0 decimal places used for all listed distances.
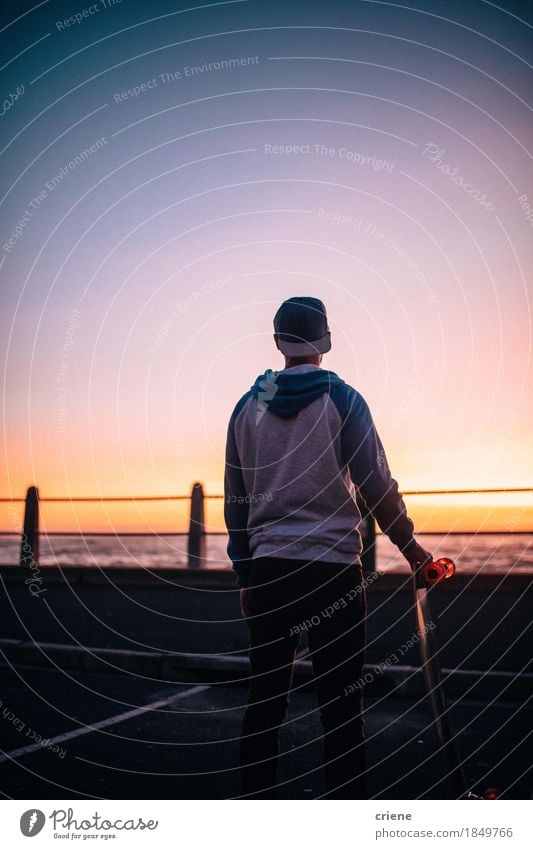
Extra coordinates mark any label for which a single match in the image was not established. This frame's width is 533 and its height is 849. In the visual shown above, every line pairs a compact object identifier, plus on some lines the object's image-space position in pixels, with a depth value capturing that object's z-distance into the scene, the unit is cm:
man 323
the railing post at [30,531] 1485
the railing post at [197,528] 1490
